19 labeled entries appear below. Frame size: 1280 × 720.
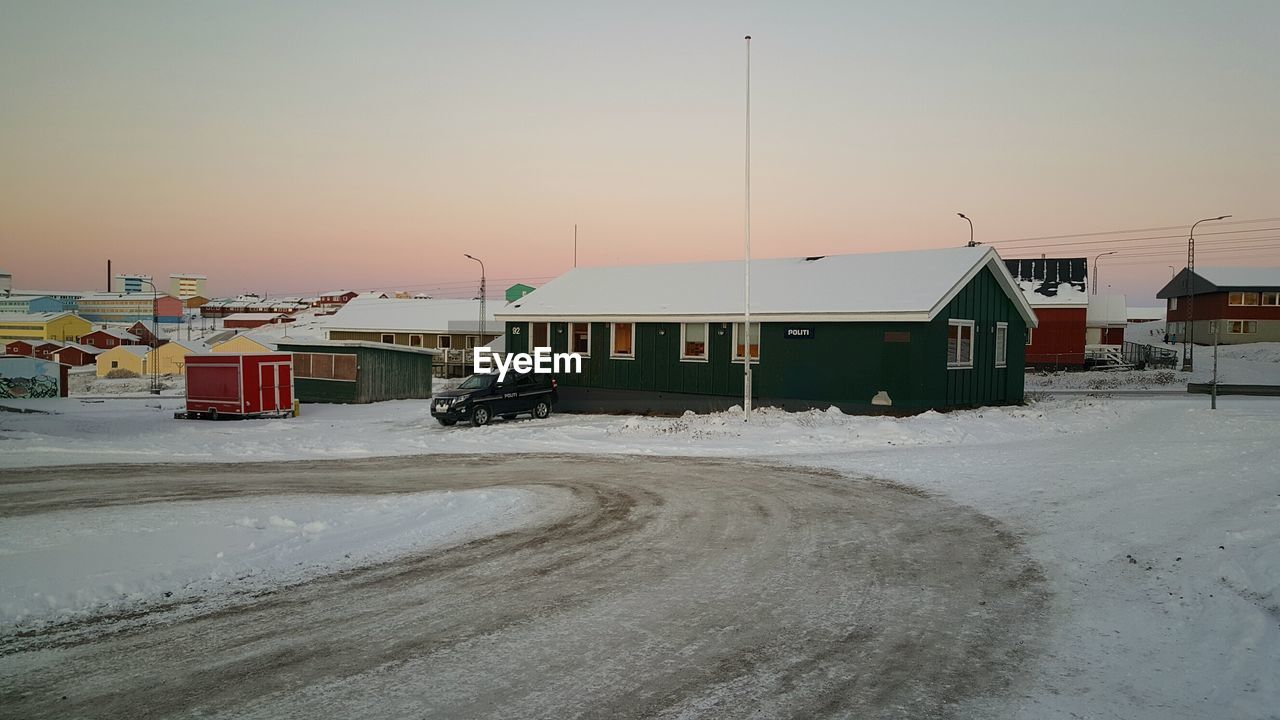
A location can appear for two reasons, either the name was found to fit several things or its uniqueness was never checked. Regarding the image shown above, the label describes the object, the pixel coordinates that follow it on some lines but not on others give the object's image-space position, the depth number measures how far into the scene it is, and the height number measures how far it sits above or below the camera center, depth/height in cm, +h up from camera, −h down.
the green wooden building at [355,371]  3766 -207
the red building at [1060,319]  5756 +111
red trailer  3139 -234
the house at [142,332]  11231 -70
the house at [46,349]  8353 -242
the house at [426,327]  5672 +20
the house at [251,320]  13785 +147
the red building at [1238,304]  6781 +280
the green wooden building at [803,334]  2523 -8
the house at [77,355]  8819 -319
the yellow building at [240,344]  6581 -141
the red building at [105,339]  10356 -160
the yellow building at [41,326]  10031 +4
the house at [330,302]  17962 +645
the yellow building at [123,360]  7931 -334
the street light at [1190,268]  5111 +493
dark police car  2619 -238
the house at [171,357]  7575 -289
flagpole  2331 -46
